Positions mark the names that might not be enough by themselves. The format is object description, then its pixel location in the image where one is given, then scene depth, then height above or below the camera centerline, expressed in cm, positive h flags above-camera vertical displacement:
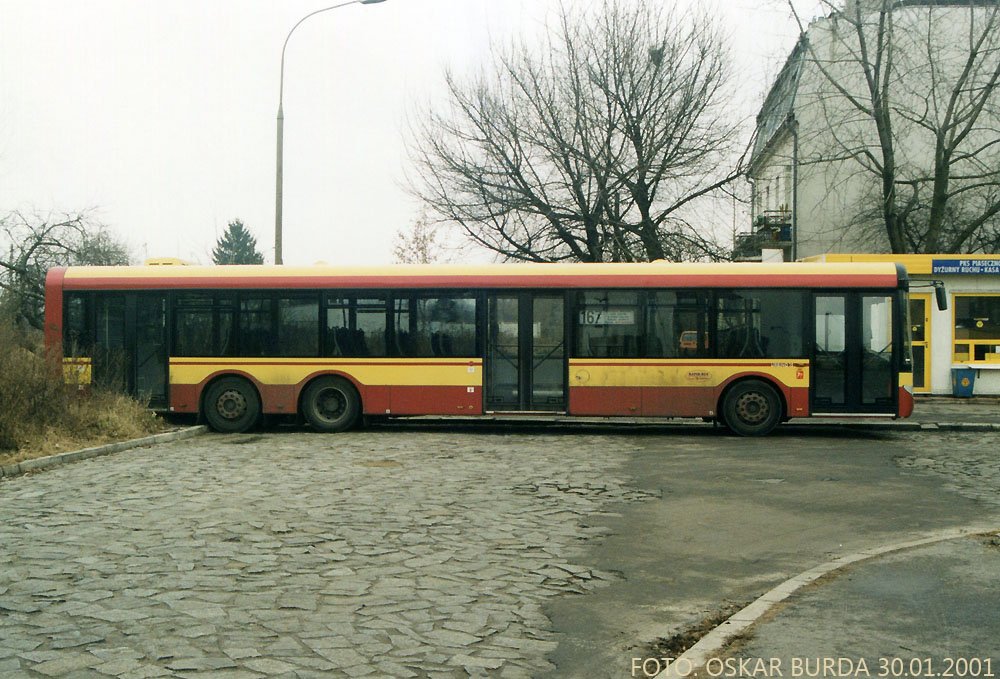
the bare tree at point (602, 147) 2838 +564
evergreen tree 10494 +1051
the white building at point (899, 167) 2481 +632
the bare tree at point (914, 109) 2919 +749
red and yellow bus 1712 +8
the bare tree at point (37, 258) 3456 +312
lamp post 2161 +379
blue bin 2488 -93
